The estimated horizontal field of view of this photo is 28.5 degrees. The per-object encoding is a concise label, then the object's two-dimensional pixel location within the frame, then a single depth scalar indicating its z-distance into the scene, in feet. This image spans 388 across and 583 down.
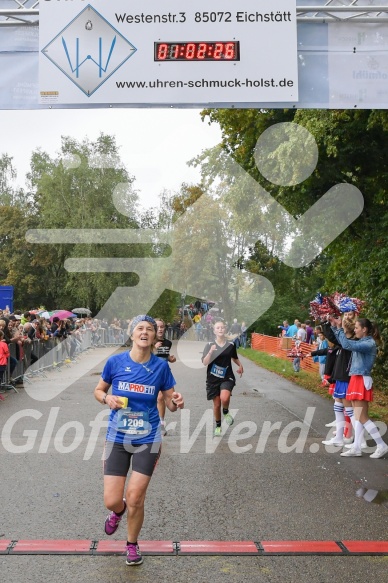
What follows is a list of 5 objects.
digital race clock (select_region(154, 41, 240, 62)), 25.86
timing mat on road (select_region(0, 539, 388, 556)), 18.26
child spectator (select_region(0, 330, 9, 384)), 50.05
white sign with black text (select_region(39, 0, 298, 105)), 25.85
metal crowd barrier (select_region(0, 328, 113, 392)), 57.72
